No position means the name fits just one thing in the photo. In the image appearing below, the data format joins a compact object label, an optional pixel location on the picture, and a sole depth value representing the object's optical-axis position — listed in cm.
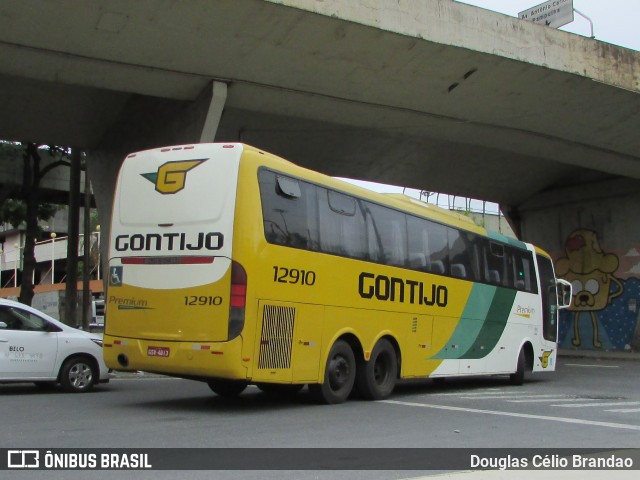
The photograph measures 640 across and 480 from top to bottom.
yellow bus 952
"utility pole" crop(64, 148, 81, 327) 2288
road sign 2116
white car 1199
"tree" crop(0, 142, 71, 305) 2164
